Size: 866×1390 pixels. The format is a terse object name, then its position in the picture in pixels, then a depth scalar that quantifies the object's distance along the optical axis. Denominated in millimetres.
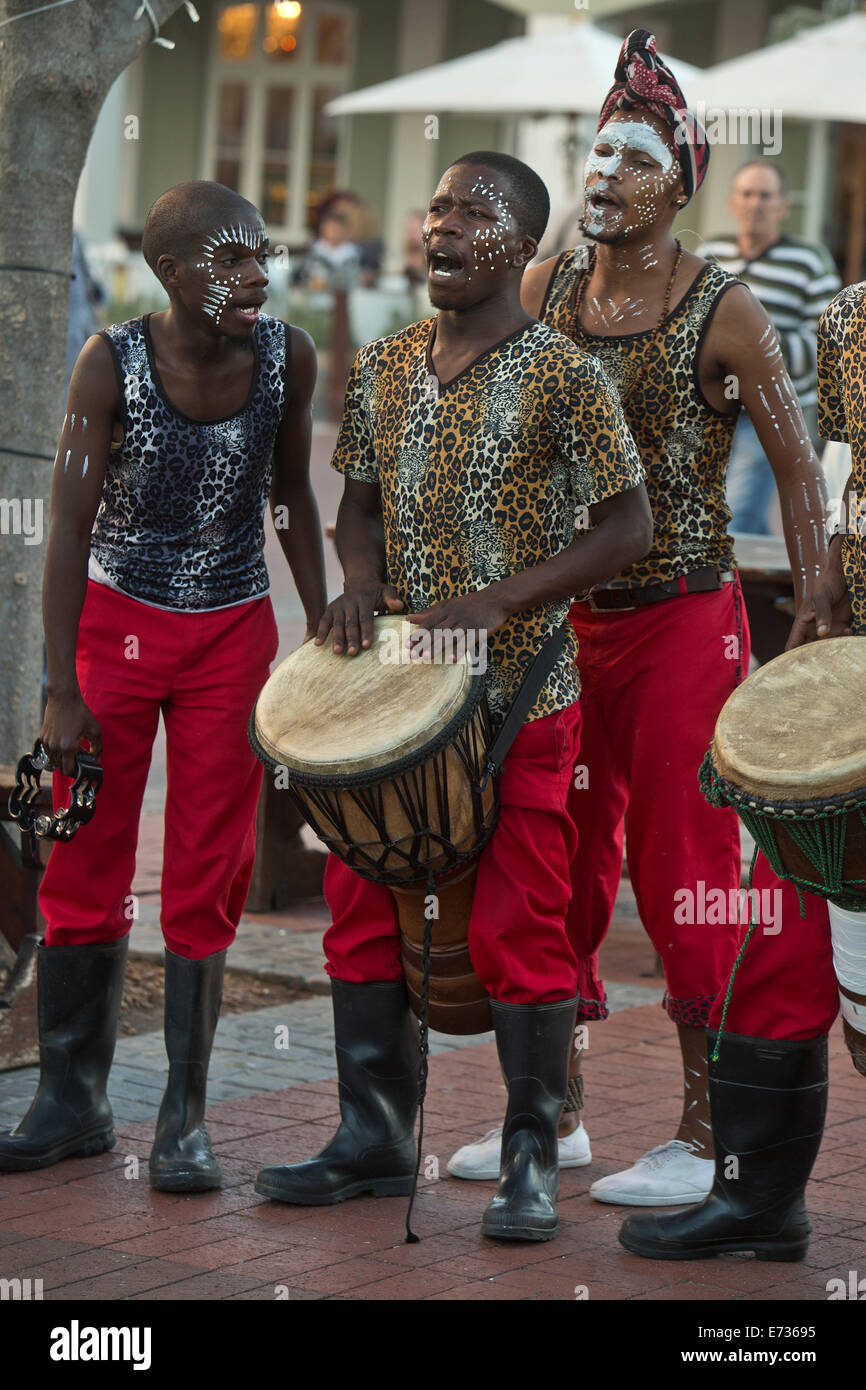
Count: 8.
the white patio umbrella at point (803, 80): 27141
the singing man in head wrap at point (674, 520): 8445
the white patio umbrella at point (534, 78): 29750
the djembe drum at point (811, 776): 6934
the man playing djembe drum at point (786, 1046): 7676
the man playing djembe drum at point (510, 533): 7891
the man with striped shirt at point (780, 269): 18172
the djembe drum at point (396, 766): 7613
